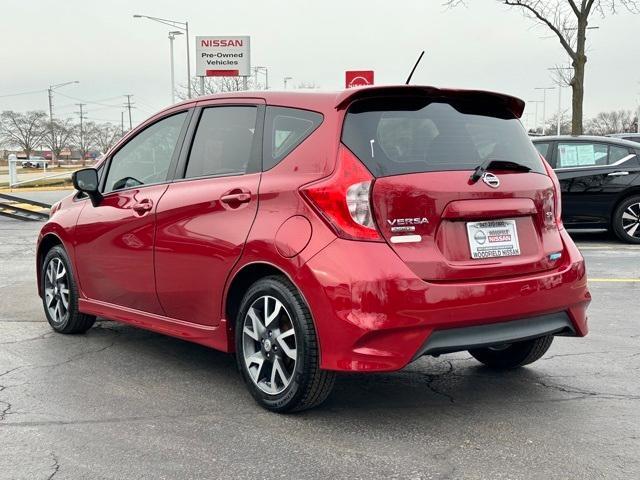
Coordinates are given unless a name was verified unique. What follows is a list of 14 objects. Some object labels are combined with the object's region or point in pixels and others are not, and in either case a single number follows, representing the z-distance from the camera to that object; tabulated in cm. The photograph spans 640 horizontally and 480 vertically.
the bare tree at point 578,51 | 2275
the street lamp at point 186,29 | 3867
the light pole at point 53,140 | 8138
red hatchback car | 349
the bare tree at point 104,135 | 8825
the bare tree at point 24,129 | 8325
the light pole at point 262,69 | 5500
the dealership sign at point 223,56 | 3828
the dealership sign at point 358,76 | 1888
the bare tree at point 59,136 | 8274
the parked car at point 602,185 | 1124
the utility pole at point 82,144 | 8611
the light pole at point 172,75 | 4735
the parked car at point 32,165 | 6800
